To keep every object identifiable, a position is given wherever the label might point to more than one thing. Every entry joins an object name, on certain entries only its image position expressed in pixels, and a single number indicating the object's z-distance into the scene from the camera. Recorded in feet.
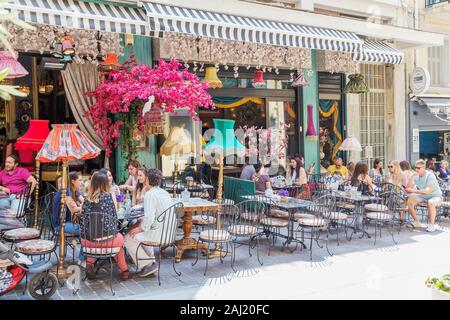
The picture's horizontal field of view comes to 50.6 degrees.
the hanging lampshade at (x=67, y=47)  29.12
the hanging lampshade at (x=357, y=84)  45.16
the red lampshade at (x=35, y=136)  29.37
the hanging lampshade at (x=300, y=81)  42.32
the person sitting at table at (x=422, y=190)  33.71
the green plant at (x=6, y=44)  8.64
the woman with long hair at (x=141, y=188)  25.03
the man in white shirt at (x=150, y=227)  21.77
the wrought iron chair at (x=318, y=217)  26.58
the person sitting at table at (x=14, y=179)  29.01
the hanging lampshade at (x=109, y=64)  31.37
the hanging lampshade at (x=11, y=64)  26.95
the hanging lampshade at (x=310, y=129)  45.03
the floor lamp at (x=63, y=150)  20.98
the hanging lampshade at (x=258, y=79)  40.98
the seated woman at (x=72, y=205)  22.45
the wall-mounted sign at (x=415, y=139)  53.72
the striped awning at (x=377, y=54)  40.81
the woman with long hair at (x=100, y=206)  20.33
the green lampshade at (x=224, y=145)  27.04
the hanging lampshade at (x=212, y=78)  35.60
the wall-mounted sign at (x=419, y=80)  50.57
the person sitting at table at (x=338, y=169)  40.40
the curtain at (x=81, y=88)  32.60
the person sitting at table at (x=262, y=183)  32.36
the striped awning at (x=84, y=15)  26.89
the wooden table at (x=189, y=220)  24.91
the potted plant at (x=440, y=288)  15.17
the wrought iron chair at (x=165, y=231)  21.83
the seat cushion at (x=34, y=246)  19.93
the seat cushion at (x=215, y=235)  23.25
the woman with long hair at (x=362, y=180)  33.14
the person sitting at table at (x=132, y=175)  30.50
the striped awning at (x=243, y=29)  31.22
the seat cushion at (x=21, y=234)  22.27
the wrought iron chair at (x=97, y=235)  20.17
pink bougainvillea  29.48
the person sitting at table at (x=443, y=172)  45.01
